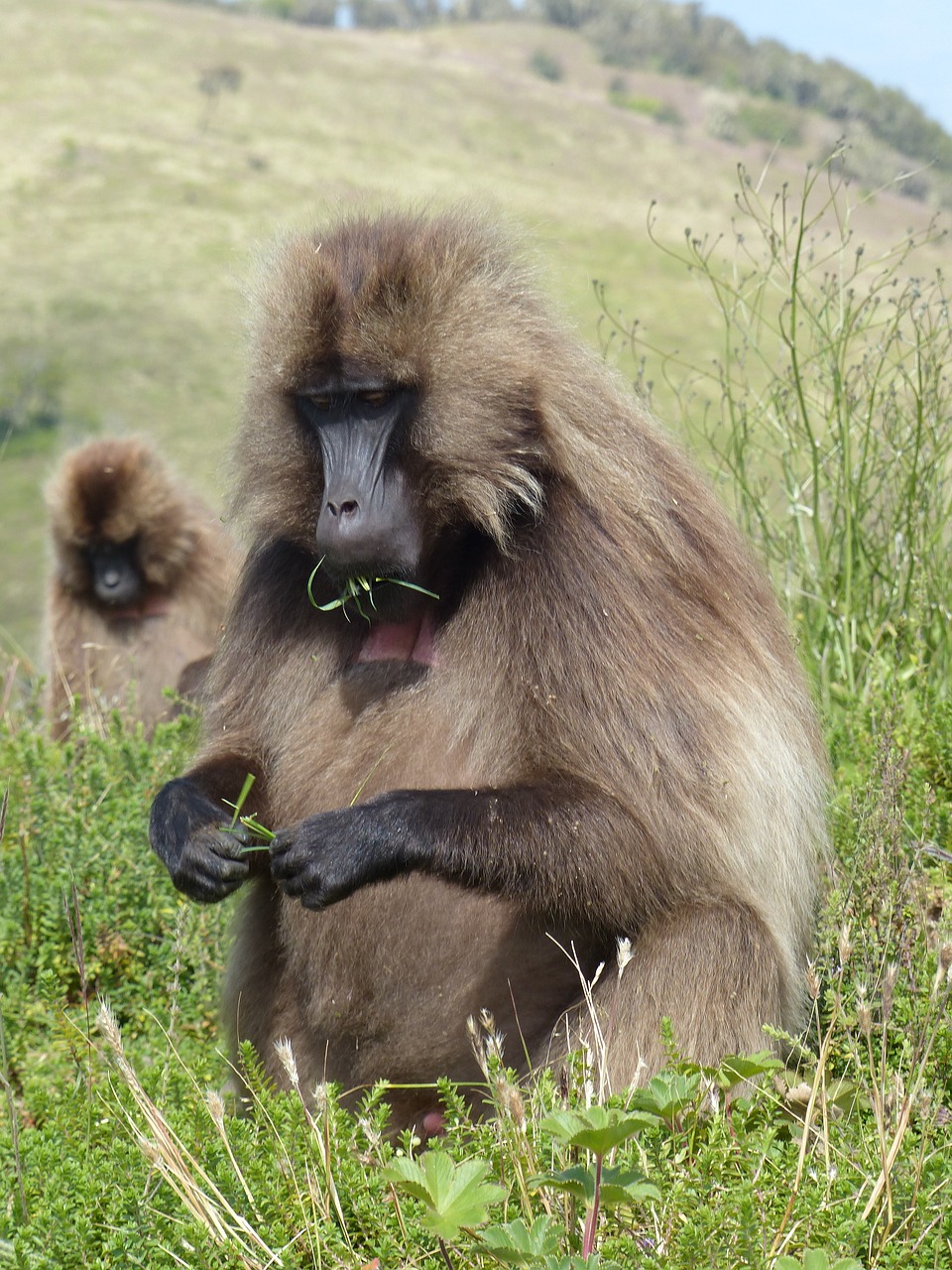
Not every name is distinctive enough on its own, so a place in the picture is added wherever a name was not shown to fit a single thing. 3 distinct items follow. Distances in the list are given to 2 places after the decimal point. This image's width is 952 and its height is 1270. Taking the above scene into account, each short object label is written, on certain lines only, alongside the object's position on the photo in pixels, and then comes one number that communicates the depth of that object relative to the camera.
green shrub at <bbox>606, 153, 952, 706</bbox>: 9.76
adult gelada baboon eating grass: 6.10
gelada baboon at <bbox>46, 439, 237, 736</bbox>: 16.80
